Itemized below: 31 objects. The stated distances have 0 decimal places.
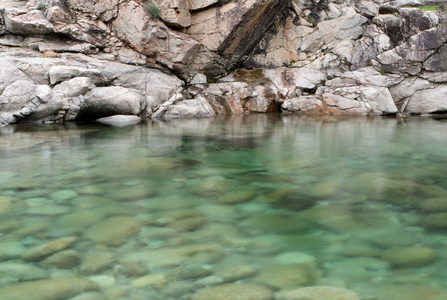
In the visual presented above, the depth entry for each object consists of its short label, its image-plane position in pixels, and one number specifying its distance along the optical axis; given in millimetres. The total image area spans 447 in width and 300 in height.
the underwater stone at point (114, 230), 2436
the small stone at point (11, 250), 2215
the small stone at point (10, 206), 2904
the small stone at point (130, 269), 2033
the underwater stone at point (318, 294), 1797
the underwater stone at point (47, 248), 2217
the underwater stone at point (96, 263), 2055
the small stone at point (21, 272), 1990
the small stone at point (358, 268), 1999
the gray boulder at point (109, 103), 11036
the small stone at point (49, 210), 2914
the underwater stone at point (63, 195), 3307
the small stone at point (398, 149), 5535
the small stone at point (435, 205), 2992
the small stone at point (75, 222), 2584
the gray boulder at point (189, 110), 12844
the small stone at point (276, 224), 2621
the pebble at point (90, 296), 1811
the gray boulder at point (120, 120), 10893
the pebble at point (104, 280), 1907
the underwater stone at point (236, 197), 3256
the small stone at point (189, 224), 2652
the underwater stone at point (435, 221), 2633
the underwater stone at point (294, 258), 2158
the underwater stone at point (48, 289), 1809
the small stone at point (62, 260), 2107
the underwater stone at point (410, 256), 2125
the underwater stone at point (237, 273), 1985
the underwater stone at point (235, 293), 1804
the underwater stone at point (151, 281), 1924
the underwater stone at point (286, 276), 1927
